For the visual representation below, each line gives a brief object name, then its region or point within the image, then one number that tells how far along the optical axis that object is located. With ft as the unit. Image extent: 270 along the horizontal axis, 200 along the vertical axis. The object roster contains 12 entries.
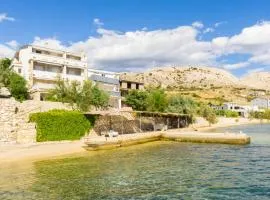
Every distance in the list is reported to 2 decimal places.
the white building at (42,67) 133.34
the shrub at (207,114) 224.75
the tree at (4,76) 124.42
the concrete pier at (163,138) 91.15
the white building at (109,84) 159.89
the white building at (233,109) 344.40
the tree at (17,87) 120.89
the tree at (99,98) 130.20
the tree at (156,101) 164.31
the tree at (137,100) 168.28
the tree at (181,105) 178.51
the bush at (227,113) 292.81
